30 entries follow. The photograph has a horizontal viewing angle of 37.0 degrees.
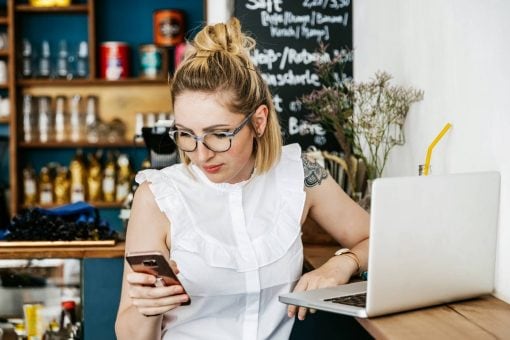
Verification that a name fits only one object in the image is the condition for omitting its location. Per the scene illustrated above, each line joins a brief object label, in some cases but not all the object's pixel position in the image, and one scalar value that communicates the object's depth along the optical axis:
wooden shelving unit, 4.93
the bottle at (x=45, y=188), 4.99
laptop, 1.47
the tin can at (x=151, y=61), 4.96
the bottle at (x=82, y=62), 4.99
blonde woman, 1.79
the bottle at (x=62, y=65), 4.98
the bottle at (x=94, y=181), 4.99
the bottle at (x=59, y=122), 5.04
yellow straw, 2.00
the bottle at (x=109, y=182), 4.96
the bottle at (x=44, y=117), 5.00
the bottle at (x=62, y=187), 5.00
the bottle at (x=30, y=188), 4.99
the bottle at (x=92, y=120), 5.03
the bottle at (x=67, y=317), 2.72
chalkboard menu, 3.51
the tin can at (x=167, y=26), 4.85
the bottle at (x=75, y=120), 5.06
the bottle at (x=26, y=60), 4.97
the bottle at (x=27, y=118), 4.97
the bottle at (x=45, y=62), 4.99
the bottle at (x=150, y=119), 4.99
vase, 2.47
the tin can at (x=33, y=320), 2.72
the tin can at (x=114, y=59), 4.94
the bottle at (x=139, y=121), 4.92
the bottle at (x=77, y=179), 4.96
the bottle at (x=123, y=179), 4.98
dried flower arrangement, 2.43
